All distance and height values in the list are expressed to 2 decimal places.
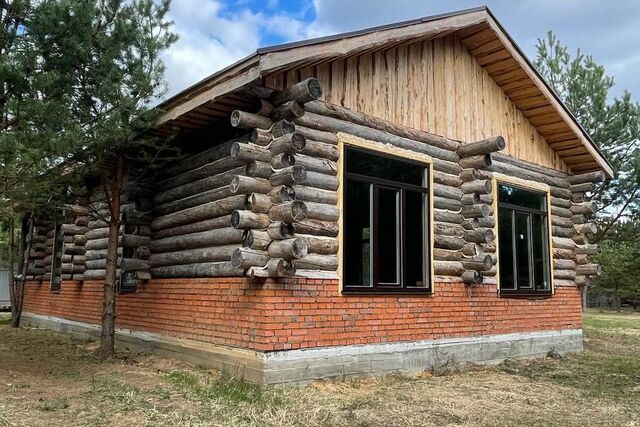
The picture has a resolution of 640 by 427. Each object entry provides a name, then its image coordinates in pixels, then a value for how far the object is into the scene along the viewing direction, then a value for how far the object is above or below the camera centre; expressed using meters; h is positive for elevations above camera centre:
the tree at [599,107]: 19.06 +6.20
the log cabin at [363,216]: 7.32 +1.19
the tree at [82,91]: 7.26 +2.62
